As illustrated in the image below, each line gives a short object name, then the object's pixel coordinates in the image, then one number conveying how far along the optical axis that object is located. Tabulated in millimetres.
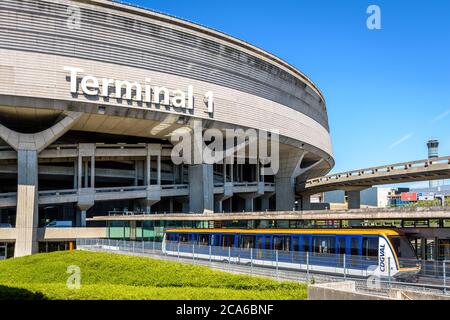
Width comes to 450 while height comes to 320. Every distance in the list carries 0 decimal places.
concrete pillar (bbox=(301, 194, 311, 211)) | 92438
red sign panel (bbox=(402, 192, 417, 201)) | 115375
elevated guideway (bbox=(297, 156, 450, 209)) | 54562
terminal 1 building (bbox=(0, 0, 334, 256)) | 45250
